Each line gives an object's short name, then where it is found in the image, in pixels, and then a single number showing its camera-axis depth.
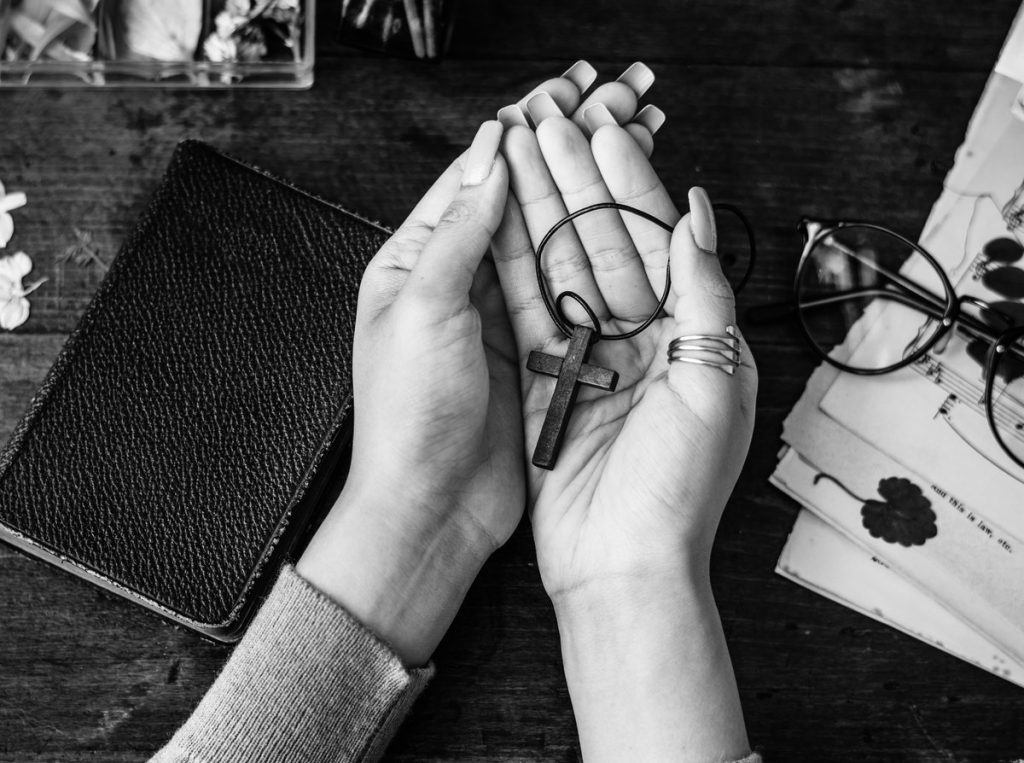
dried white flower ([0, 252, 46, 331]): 0.90
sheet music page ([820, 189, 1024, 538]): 0.88
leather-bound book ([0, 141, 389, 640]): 0.78
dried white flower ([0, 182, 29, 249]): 0.92
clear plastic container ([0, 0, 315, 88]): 0.89
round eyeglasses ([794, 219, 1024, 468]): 0.88
